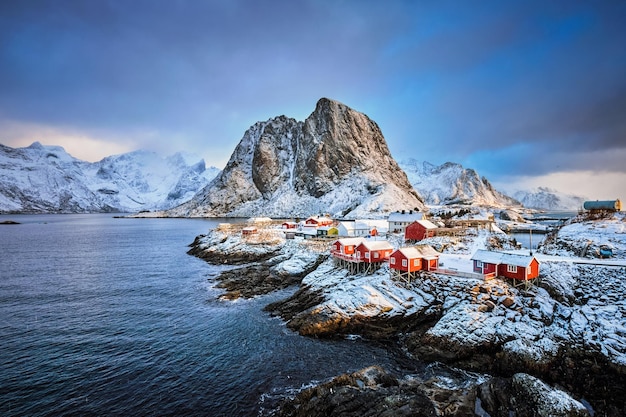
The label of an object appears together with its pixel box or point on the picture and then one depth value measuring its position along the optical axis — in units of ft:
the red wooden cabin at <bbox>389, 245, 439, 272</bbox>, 116.67
